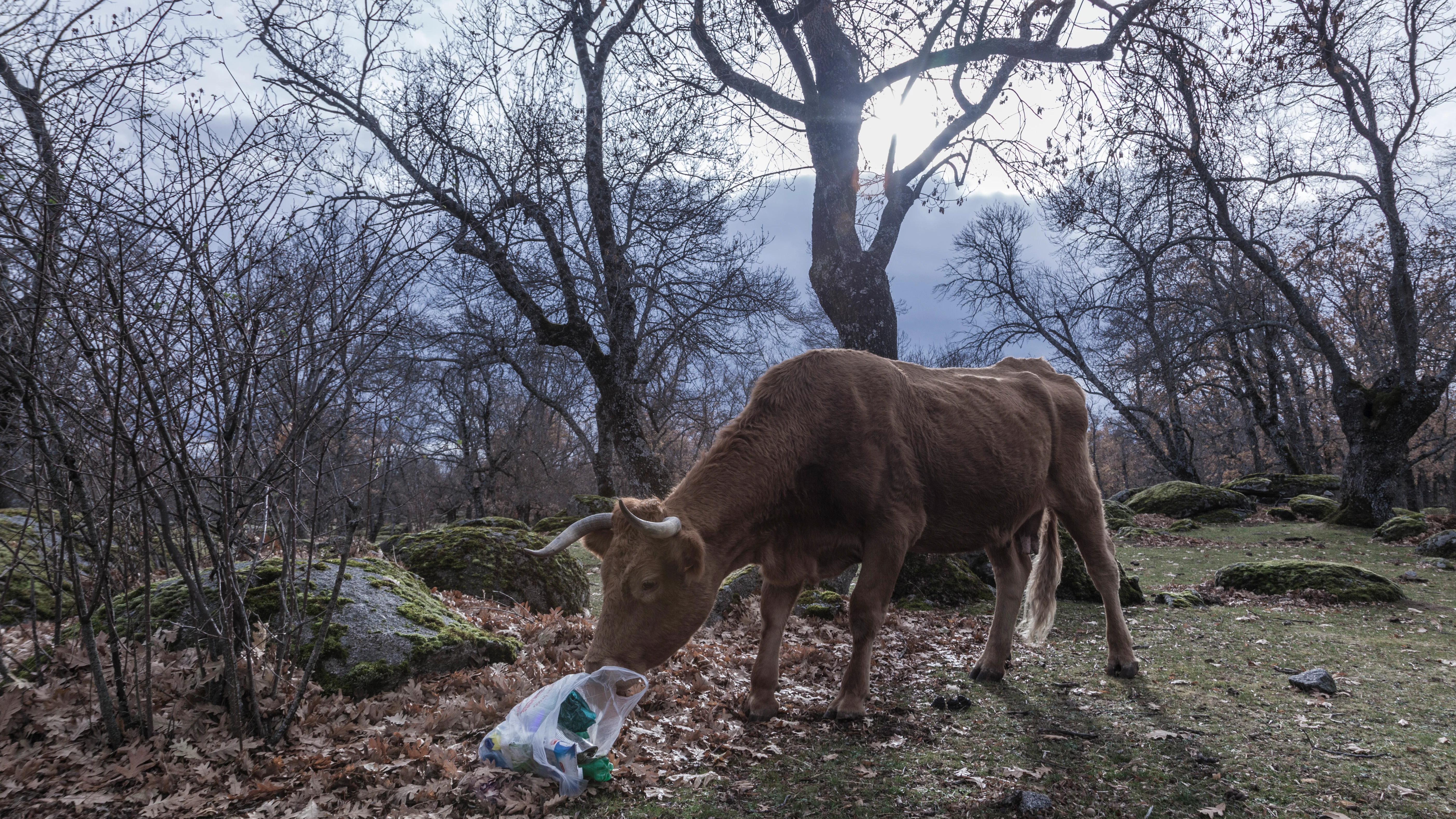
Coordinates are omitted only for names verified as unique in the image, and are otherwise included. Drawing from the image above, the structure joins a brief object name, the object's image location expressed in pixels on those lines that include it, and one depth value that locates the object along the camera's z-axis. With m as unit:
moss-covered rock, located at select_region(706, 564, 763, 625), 8.08
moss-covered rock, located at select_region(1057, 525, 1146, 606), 8.67
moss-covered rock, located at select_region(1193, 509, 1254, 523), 19.66
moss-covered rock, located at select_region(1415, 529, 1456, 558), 13.20
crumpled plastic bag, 3.38
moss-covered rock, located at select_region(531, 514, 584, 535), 15.28
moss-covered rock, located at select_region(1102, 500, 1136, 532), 18.45
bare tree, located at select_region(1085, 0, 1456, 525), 16.64
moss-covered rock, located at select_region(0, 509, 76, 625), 4.12
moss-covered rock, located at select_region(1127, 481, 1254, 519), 20.61
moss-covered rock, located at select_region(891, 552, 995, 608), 8.66
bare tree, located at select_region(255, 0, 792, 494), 11.51
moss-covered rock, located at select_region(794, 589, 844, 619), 7.87
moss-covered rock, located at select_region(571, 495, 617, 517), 13.95
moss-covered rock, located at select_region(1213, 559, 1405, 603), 9.13
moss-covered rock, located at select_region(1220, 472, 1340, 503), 22.58
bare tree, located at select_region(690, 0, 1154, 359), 9.42
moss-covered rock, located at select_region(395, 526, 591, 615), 7.74
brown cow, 4.07
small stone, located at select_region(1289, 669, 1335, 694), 5.22
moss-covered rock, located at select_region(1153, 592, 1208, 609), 8.67
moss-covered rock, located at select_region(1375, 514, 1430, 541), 15.41
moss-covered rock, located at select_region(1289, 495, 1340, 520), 18.95
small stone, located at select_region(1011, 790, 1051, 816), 3.33
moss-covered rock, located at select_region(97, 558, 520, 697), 4.44
